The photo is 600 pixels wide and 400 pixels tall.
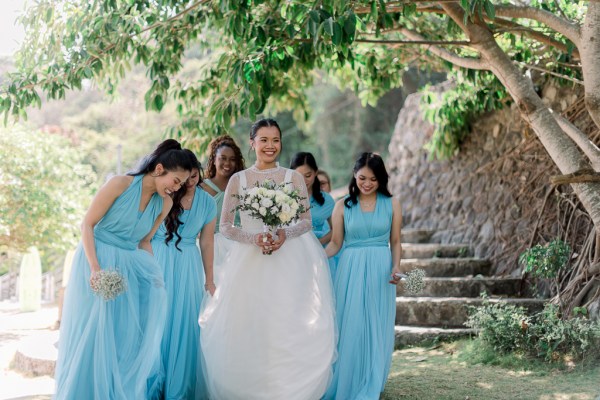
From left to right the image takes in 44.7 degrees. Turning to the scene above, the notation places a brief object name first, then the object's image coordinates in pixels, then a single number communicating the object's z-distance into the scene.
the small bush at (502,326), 6.61
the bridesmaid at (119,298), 4.32
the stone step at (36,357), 6.97
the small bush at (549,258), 7.54
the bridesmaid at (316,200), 6.29
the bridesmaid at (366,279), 5.41
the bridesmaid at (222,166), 6.23
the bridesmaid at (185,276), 5.22
